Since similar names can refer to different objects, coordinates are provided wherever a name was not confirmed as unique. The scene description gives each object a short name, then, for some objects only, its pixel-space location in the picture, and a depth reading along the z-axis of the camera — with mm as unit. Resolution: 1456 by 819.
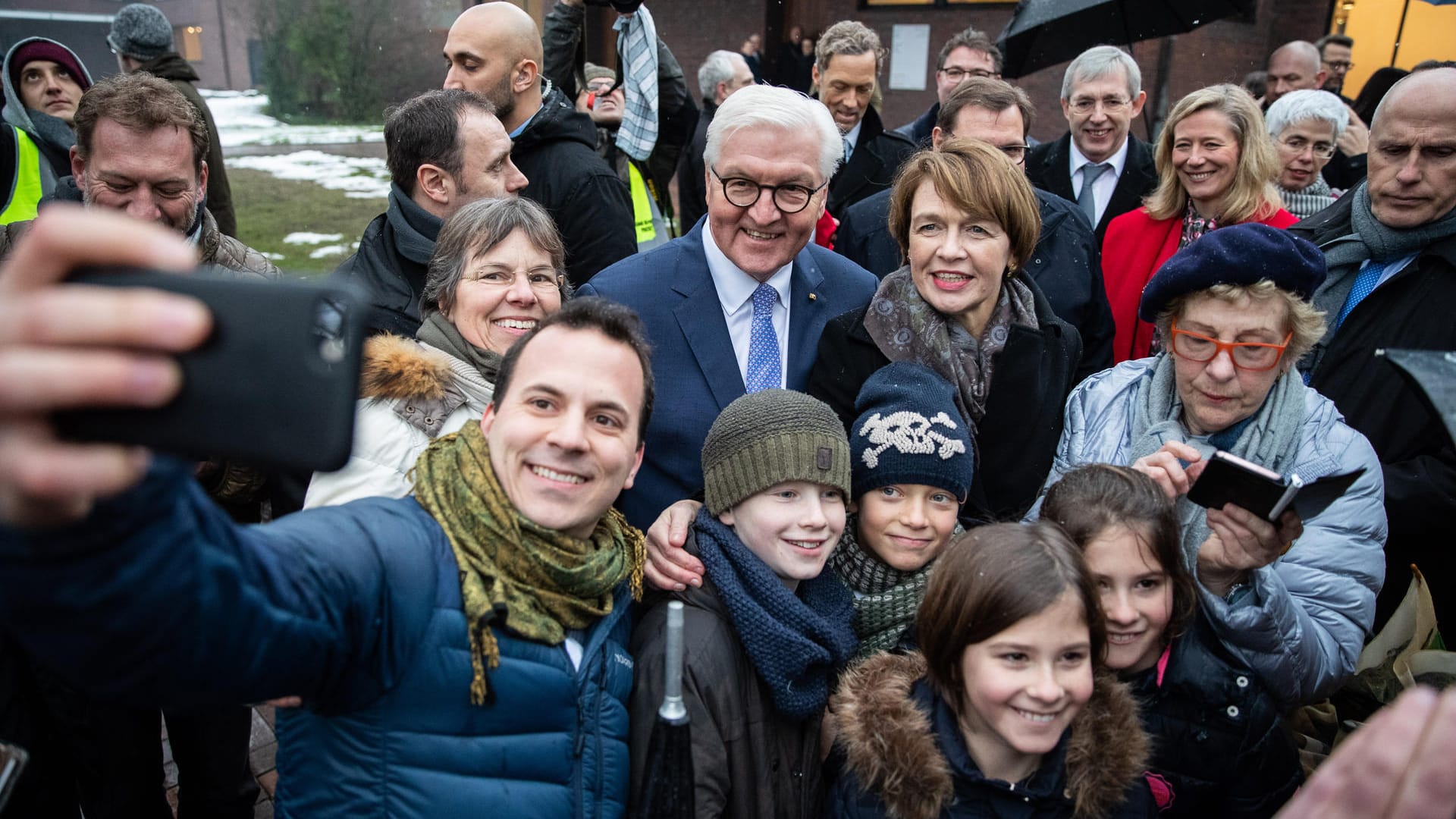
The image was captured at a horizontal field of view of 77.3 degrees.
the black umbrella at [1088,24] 5641
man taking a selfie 685
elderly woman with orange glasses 2076
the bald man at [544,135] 3693
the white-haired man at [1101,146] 4730
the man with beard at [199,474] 2592
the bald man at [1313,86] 6164
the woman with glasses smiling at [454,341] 2088
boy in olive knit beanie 1881
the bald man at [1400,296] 2732
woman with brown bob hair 2514
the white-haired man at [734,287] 2539
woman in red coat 3738
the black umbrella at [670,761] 1449
